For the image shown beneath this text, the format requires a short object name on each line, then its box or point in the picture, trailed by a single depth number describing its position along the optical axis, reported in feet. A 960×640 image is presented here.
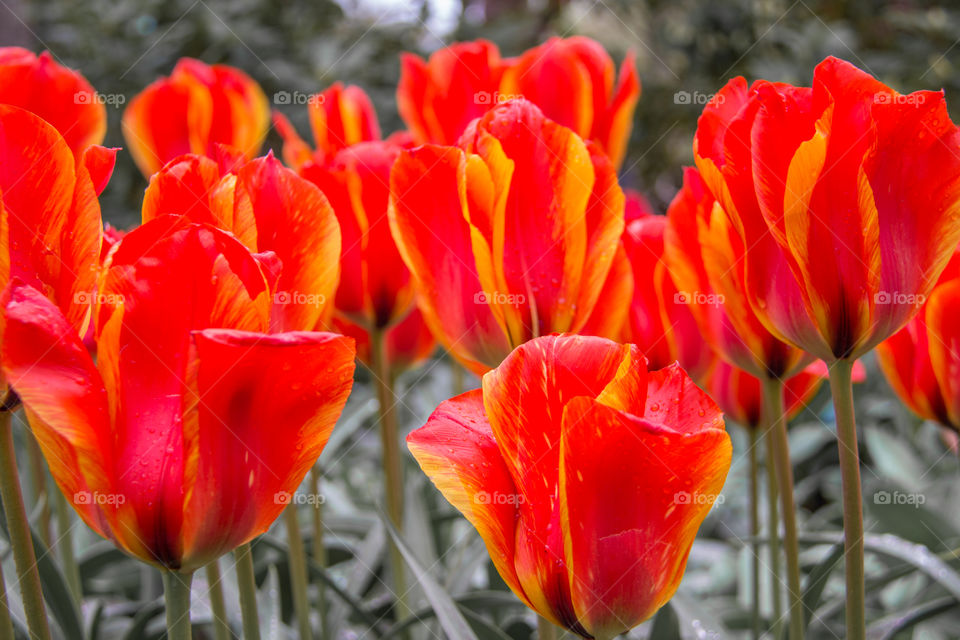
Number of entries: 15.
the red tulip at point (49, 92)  2.54
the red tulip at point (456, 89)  3.48
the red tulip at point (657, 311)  2.64
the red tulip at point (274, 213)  1.70
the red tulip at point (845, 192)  1.78
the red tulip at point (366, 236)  2.79
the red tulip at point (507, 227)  2.18
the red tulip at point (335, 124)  3.33
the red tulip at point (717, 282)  2.07
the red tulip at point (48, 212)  1.63
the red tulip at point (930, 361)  2.42
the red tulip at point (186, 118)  4.24
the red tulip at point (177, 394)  1.40
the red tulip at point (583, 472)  1.45
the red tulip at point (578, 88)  3.33
